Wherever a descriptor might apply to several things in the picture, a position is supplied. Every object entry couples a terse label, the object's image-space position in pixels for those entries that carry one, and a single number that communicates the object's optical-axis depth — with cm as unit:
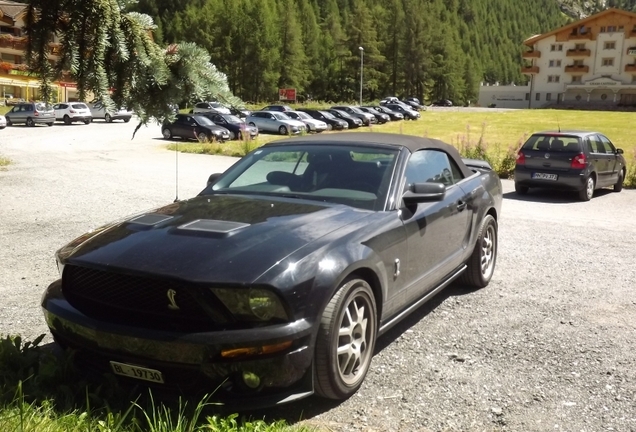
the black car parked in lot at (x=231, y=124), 3391
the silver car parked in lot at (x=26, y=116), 3884
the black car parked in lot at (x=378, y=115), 5450
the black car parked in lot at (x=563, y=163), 1363
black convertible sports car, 313
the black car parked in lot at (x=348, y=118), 4867
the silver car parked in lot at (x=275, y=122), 3847
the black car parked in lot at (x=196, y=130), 3132
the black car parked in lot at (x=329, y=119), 4597
